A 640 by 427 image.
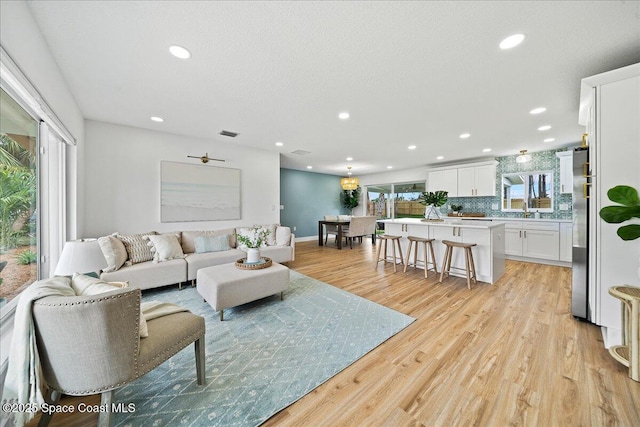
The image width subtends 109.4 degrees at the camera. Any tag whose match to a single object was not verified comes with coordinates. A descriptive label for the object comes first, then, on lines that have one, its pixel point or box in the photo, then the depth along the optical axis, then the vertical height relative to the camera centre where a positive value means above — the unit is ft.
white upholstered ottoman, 7.93 -2.67
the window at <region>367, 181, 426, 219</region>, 26.13 +1.61
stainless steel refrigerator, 7.45 -0.72
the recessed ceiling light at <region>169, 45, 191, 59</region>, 6.13 +4.48
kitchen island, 11.49 -1.43
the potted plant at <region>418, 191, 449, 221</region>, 13.76 +0.62
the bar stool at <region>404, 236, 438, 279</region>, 12.75 -2.35
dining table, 21.22 -1.23
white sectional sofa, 9.71 -2.21
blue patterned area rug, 4.50 -3.86
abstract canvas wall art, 13.50 +1.31
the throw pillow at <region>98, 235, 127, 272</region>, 9.50 -1.67
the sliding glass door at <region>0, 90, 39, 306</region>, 4.95 +0.35
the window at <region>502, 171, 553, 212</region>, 17.13 +1.72
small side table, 5.09 -2.79
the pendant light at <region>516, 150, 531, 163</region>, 16.37 +4.07
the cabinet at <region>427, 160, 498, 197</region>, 18.47 +2.94
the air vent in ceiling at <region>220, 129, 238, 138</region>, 13.14 +4.76
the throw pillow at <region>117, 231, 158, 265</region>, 10.54 -1.68
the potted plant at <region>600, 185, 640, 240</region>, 5.35 +0.07
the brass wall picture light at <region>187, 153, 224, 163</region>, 14.38 +3.52
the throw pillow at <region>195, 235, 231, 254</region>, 12.76 -1.77
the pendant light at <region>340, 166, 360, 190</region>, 22.43 +2.98
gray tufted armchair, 3.34 -2.03
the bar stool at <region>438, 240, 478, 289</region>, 11.10 -2.41
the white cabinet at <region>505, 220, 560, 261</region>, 15.17 -1.90
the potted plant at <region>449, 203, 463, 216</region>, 21.15 +0.37
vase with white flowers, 9.82 -1.32
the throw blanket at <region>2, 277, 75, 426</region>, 3.24 -2.22
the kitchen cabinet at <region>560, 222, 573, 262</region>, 14.47 -1.84
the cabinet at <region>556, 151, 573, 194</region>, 15.30 +2.88
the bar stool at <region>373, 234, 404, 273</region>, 14.12 -2.08
